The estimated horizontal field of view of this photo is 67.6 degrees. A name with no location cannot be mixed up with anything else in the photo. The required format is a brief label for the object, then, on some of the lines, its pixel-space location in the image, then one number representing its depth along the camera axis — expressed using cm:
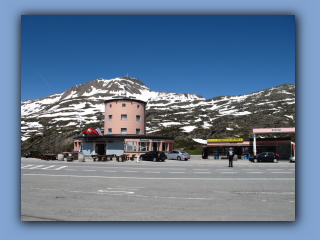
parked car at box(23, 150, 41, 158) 4668
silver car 3772
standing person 2165
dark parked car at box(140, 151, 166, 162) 3347
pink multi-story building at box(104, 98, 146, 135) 4512
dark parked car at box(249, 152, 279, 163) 3197
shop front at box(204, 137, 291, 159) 3934
